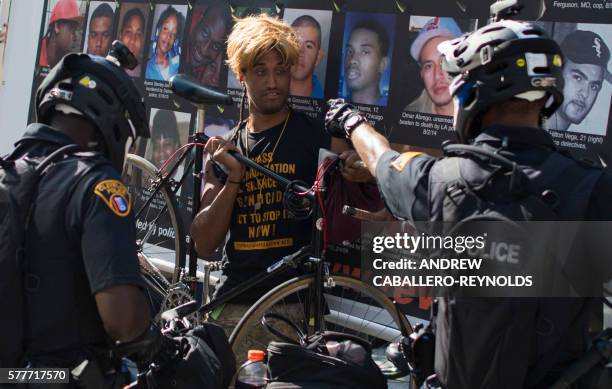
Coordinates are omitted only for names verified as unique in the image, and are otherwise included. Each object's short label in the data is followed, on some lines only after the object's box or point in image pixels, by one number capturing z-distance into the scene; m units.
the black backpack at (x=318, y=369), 2.97
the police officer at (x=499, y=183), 2.34
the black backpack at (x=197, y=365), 2.63
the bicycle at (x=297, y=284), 4.20
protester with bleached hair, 4.36
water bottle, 3.09
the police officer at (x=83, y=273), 2.45
